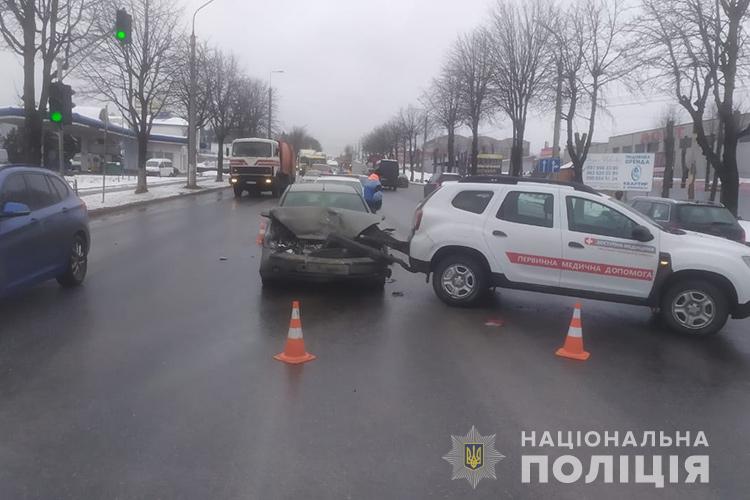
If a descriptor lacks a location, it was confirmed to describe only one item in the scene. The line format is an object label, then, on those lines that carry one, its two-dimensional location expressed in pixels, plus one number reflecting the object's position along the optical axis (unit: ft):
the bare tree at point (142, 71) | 92.73
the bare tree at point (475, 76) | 124.67
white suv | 24.98
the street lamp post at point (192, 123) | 103.68
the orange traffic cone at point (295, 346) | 20.13
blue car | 23.48
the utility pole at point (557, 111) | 87.86
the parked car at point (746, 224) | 66.69
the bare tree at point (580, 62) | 86.02
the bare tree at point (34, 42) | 57.77
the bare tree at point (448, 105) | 150.10
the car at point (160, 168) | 185.57
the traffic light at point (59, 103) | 57.11
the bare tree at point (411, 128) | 281.74
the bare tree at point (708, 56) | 60.54
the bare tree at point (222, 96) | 144.66
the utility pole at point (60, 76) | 67.26
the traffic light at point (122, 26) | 50.65
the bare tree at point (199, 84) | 111.65
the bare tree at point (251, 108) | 159.56
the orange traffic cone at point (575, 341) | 21.93
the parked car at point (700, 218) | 44.60
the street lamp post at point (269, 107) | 182.29
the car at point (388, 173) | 163.84
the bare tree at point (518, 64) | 106.11
